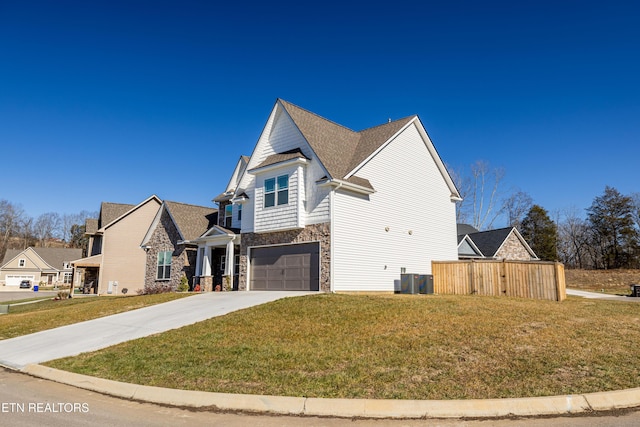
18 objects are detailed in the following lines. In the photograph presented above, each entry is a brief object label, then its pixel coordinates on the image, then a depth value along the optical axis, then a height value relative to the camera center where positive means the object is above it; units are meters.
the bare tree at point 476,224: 45.81 +5.16
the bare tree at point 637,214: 51.41 +7.13
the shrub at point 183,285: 24.80 -0.86
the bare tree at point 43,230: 88.43 +8.52
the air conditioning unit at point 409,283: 18.72 -0.52
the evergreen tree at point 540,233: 47.28 +4.49
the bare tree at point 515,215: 52.94 +7.11
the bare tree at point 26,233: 83.44 +7.34
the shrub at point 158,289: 26.22 -1.17
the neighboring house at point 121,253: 32.53 +1.35
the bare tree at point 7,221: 80.19 +9.32
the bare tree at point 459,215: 46.91 +6.26
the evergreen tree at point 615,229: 49.16 +5.16
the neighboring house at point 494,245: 31.88 +2.06
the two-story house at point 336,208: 18.00 +2.94
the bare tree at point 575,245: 61.38 +4.04
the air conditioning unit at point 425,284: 19.16 -0.57
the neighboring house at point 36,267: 63.18 +0.46
